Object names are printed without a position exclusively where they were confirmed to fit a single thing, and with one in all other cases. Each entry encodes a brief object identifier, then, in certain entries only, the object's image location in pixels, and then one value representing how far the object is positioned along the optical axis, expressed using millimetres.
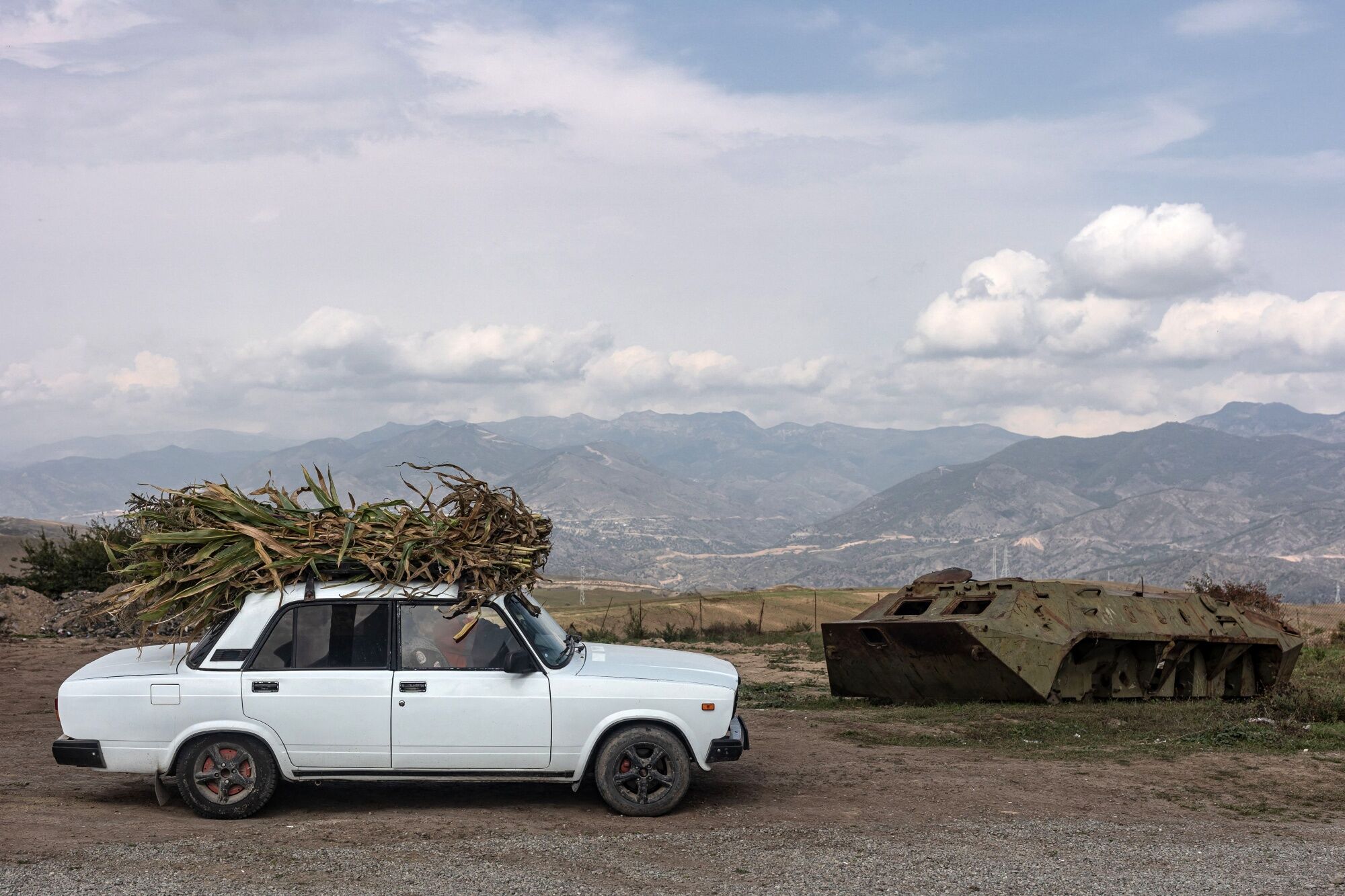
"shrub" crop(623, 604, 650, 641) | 29911
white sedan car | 7969
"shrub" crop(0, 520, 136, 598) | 30875
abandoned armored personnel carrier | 13875
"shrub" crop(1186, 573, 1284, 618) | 30361
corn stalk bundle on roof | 8320
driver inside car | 8195
